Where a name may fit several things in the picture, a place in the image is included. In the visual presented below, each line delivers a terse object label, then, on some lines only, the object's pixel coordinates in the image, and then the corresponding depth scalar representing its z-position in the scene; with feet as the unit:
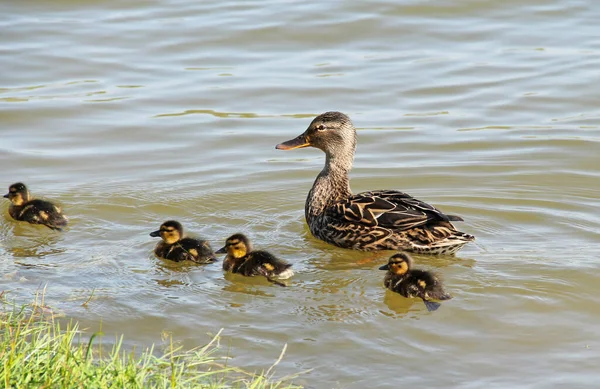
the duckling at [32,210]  44.04
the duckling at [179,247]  40.42
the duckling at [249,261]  38.40
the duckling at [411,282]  36.29
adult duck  42.39
